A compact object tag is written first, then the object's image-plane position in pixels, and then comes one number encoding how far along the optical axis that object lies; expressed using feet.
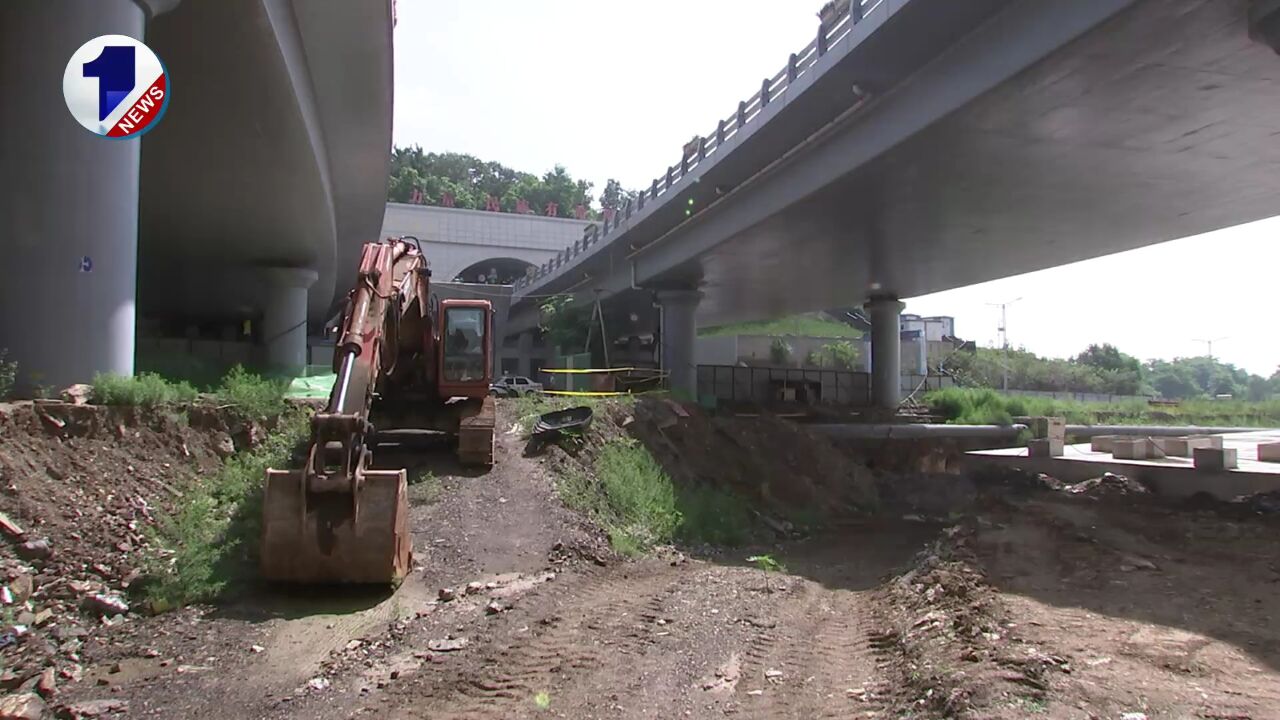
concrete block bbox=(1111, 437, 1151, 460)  57.88
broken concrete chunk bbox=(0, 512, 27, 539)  26.91
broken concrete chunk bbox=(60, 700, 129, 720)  19.86
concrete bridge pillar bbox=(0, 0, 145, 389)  38.91
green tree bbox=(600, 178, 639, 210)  500.33
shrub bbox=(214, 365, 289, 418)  45.29
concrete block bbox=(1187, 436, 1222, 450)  52.57
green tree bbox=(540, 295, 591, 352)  159.53
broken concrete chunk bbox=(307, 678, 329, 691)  22.41
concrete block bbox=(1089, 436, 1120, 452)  66.91
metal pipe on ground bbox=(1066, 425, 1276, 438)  113.80
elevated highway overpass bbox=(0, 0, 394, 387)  39.06
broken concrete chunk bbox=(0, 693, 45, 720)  18.89
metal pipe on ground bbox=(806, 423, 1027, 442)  106.73
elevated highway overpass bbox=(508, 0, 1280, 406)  43.88
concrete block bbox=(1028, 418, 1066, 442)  68.54
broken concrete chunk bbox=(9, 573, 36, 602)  24.47
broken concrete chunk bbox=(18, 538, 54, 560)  26.76
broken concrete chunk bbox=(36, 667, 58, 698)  20.92
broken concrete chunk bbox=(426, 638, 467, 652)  25.16
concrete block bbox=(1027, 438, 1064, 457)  63.93
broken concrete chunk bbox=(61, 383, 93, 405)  36.17
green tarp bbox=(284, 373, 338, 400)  54.29
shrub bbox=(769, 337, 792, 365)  184.65
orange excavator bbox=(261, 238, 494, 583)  28.40
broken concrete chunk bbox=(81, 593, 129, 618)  26.35
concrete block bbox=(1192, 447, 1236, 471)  47.70
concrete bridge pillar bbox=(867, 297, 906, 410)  133.39
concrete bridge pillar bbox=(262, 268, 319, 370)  107.99
